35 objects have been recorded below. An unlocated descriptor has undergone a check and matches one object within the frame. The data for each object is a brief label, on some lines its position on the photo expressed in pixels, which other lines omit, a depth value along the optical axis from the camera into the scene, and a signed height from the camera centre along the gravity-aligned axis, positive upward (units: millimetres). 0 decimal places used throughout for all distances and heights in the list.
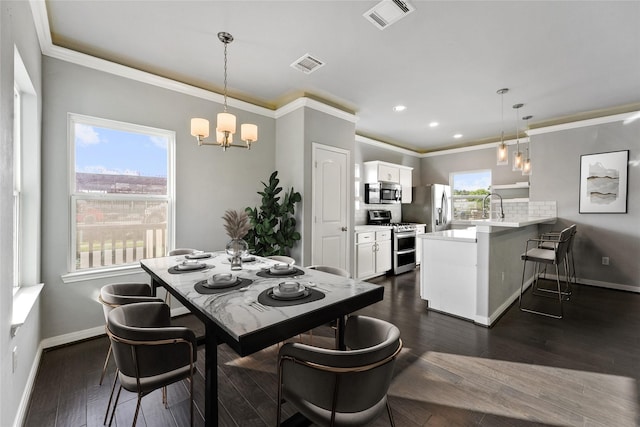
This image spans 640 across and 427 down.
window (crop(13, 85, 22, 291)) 2156 +117
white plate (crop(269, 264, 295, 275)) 1995 -434
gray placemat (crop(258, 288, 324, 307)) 1390 -466
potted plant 3570 -178
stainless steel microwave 5590 +364
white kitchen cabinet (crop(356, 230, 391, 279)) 4613 -741
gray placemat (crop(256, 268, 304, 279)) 1959 -463
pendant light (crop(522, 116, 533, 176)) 4048 +661
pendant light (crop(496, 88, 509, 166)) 3539 +780
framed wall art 4158 +474
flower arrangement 2045 -113
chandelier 2271 +703
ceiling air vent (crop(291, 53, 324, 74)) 2836 +1567
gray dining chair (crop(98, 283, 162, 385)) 1714 -601
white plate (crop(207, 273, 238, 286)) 1668 -435
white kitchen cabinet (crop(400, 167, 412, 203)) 6145 +626
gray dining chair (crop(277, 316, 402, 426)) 1020 -670
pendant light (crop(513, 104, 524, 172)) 3945 +769
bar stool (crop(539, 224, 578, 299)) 4417 -786
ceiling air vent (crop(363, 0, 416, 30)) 2076 +1562
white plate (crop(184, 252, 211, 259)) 2547 -431
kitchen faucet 5963 +46
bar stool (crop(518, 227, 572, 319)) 3250 -531
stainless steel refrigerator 5988 +85
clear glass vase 2141 -321
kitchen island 3000 -699
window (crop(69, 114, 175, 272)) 2705 +179
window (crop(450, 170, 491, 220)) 6129 +455
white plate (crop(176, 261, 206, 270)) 2082 -431
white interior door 3877 +62
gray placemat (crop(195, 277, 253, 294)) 1585 -466
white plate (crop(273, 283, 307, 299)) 1445 -440
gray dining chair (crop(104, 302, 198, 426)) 1279 -736
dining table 1152 -471
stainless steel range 5212 -572
